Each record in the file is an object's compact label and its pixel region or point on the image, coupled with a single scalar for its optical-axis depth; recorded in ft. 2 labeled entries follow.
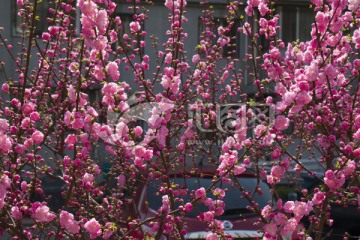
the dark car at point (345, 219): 57.03
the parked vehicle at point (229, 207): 41.77
